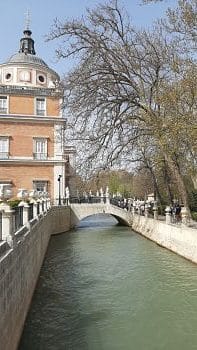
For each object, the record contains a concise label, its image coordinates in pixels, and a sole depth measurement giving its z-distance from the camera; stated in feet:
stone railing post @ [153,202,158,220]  92.61
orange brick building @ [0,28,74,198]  125.39
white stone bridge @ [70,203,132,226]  127.24
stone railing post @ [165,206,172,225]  78.16
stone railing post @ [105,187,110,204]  134.92
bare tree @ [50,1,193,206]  76.38
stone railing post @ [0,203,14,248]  28.27
